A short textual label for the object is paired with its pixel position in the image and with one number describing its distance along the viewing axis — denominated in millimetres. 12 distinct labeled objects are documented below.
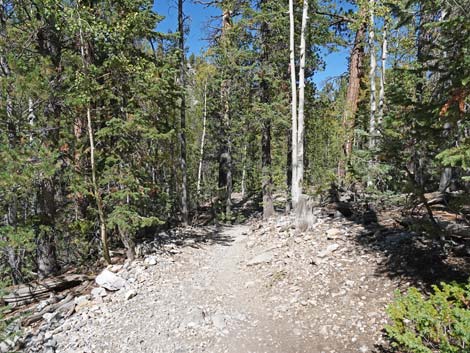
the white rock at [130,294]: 6793
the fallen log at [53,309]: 6738
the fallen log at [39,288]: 7395
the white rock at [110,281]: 7258
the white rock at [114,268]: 8051
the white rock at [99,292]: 7094
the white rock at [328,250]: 7090
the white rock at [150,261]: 8274
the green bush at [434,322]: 3107
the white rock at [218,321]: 5418
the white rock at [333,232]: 7828
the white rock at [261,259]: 8012
